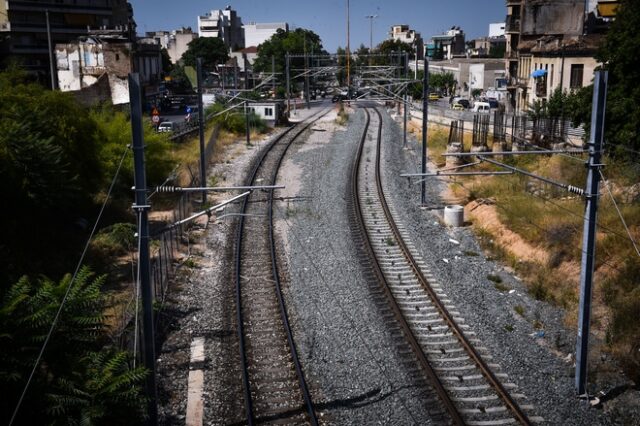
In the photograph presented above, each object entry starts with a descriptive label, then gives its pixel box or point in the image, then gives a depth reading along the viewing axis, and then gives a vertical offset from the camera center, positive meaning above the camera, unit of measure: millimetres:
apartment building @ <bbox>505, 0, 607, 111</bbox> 39469 +2259
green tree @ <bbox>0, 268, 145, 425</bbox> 7223 -3153
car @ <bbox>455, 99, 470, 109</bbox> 60403 -1699
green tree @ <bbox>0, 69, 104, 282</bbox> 15578 -1984
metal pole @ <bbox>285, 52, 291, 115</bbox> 49550 -1161
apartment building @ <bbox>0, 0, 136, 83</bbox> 57281 +5321
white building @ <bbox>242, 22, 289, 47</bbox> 137125 +10403
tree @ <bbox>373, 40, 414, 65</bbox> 105319 +5803
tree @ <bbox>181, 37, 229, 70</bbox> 87750 +4240
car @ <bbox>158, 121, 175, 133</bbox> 36506 -2233
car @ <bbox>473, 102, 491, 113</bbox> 54841 -1856
